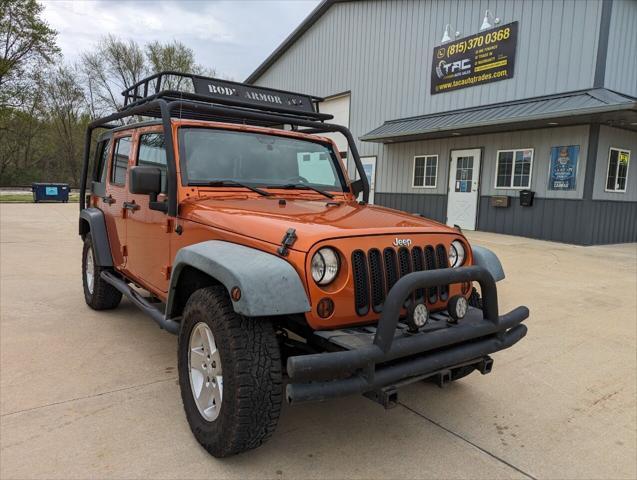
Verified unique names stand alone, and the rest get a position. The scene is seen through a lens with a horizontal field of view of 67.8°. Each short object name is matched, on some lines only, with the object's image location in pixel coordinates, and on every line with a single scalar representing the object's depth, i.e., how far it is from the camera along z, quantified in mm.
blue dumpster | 23905
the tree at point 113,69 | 37531
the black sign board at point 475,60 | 12492
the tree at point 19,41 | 25750
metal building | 10867
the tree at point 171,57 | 36344
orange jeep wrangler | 2174
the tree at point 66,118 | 38500
